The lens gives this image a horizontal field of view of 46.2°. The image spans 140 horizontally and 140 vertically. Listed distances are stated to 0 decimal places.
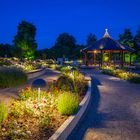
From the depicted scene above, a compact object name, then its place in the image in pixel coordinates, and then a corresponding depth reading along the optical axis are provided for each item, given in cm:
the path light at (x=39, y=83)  515
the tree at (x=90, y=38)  3390
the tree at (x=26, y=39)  2326
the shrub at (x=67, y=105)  439
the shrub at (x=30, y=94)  527
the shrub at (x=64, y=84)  666
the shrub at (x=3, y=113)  367
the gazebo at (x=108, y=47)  1939
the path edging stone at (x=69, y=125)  328
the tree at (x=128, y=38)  2735
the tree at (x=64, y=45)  3186
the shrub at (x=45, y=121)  375
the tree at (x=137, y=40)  2788
